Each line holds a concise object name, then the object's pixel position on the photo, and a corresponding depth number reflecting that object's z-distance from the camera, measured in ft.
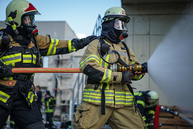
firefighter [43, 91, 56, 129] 42.76
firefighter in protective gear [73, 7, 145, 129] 10.26
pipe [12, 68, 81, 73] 10.08
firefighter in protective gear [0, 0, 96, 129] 10.10
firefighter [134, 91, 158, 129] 19.34
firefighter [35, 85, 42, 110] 40.42
